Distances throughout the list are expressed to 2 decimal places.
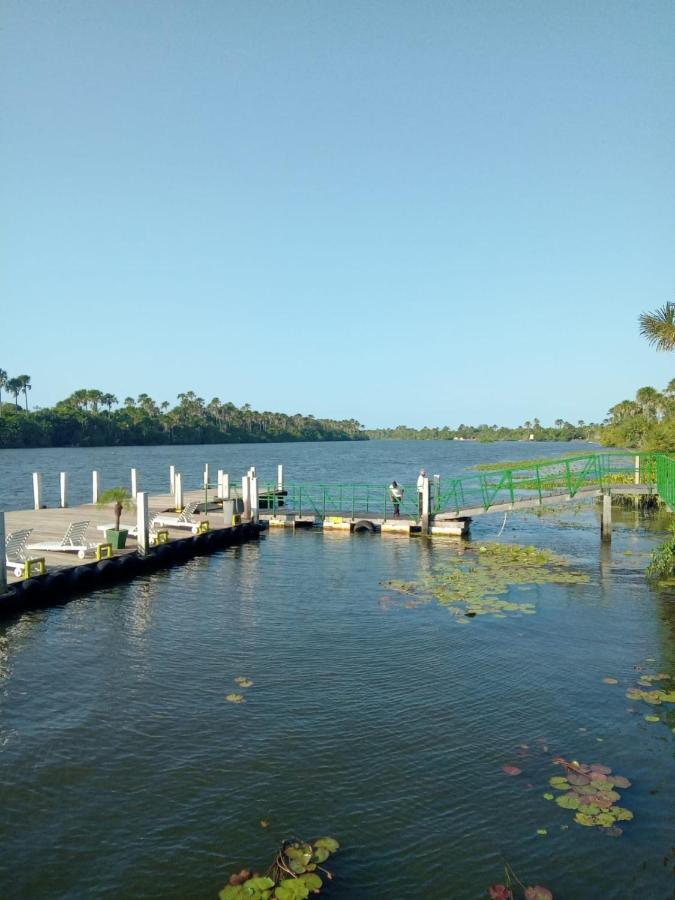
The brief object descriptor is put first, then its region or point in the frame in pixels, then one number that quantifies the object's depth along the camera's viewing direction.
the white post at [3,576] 15.09
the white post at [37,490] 29.99
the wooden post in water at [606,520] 25.58
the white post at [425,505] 28.14
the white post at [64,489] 30.88
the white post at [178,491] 31.55
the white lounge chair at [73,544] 19.25
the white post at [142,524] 20.66
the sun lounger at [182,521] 25.14
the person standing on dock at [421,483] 28.63
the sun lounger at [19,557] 16.27
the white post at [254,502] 28.91
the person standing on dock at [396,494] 30.36
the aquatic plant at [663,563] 18.34
